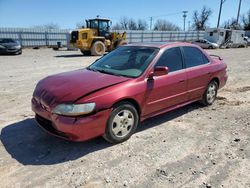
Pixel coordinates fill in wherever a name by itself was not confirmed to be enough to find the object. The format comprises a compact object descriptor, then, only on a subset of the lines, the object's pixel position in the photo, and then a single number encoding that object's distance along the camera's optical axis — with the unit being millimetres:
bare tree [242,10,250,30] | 48020
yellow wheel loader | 14150
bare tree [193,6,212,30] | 58767
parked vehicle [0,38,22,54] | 15245
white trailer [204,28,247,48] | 24481
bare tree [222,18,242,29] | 36476
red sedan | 2635
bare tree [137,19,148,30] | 61567
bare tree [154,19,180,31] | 64875
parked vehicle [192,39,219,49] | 23130
